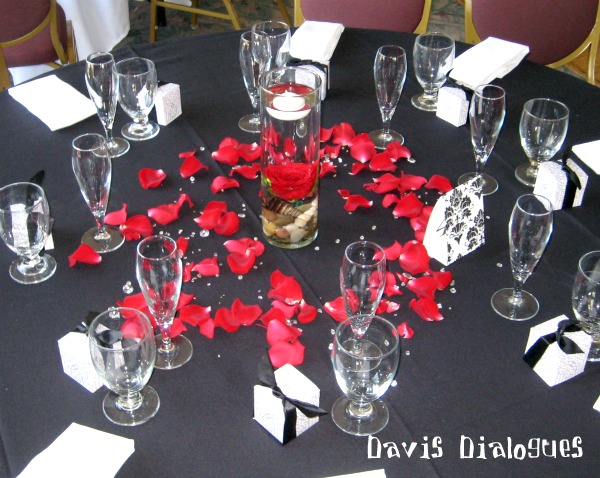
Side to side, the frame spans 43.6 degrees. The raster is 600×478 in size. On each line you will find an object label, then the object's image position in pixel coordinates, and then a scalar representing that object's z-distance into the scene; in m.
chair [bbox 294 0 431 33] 2.64
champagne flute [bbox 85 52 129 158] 1.70
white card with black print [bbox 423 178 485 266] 1.43
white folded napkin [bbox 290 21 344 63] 2.00
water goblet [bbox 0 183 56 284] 1.38
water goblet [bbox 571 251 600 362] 1.24
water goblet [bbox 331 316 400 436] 1.08
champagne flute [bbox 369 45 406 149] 1.72
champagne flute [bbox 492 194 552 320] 1.31
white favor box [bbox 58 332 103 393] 1.18
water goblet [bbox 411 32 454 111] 1.83
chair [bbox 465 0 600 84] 2.46
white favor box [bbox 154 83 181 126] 1.81
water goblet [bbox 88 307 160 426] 1.09
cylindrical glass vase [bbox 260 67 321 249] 1.38
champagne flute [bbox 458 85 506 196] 1.59
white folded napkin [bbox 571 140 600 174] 1.70
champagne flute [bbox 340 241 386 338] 1.22
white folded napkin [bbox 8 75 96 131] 1.83
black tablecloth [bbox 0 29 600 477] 1.11
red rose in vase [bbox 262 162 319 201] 1.40
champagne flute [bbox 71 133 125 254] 1.46
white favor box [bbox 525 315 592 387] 1.20
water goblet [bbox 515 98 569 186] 1.61
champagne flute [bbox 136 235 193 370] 1.23
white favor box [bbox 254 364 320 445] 1.10
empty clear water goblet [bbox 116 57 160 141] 1.73
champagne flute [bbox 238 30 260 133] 1.79
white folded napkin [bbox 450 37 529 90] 1.94
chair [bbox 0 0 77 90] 2.64
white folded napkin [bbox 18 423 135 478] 1.08
